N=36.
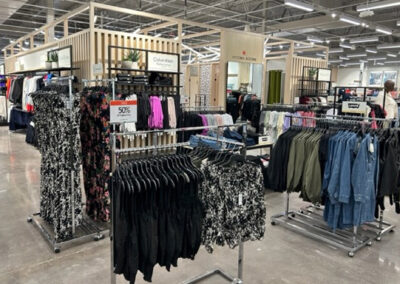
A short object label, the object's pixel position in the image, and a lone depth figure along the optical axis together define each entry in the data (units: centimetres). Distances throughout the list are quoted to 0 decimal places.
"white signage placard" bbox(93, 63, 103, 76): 430
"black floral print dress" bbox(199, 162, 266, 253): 245
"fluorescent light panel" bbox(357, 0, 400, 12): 823
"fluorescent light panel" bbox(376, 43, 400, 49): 1466
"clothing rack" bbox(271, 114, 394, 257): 368
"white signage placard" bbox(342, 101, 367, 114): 426
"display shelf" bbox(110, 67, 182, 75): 631
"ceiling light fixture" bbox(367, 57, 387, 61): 2168
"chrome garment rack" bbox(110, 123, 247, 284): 223
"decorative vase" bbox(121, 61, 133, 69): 651
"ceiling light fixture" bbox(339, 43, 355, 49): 1568
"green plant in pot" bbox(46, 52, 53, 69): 794
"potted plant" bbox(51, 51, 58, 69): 792
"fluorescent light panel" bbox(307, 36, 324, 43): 1455
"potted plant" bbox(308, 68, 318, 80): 1088
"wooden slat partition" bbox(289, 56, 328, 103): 1076
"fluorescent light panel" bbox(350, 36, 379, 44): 1271
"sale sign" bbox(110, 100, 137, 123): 262
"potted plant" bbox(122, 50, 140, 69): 652
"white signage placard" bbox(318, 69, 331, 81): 1106
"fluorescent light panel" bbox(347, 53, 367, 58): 1928
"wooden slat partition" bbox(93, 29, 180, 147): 657
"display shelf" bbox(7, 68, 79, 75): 738
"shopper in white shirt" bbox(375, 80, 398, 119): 631
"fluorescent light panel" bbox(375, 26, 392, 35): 1126
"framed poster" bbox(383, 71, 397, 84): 2098
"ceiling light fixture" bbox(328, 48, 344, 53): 1794
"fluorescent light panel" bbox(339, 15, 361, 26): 969
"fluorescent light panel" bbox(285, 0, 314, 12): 822
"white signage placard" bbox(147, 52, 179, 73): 689
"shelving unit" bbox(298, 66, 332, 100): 1096
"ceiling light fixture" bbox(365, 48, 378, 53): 1745
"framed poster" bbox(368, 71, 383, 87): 2223
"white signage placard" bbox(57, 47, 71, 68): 719
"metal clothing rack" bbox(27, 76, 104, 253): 344
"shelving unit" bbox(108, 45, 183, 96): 631
